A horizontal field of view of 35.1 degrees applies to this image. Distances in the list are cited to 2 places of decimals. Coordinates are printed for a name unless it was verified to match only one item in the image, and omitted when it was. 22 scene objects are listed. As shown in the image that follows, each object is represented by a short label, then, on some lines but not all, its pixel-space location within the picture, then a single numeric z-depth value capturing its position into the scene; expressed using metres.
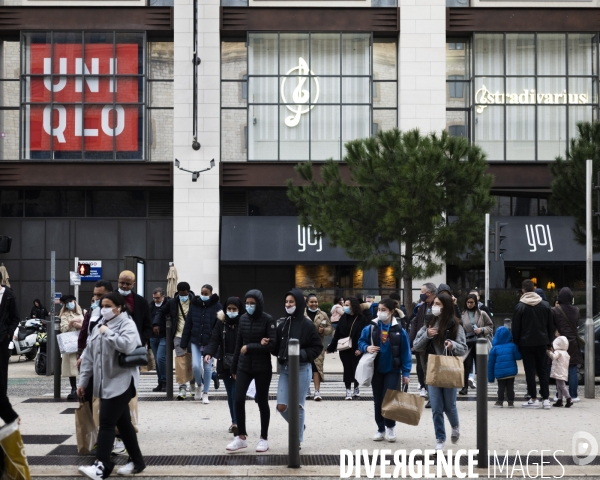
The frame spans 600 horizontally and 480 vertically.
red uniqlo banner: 33.62
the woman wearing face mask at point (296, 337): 10.20
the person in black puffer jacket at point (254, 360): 10.08
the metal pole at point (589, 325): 15.97
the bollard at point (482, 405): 9.21
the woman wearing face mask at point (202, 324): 14.25
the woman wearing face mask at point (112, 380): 8.52
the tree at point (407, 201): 25.20
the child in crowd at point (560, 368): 14.41
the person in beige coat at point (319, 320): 16.02
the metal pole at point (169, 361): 15.24
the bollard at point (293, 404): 9.26
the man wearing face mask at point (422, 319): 12.86
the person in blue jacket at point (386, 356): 10.80
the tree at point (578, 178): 27.33
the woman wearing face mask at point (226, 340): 10.94
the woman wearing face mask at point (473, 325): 15.60
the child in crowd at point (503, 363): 14.21
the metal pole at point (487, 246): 21.33
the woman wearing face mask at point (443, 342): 10.18
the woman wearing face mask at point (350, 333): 15.62
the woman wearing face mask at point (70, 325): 15.20
